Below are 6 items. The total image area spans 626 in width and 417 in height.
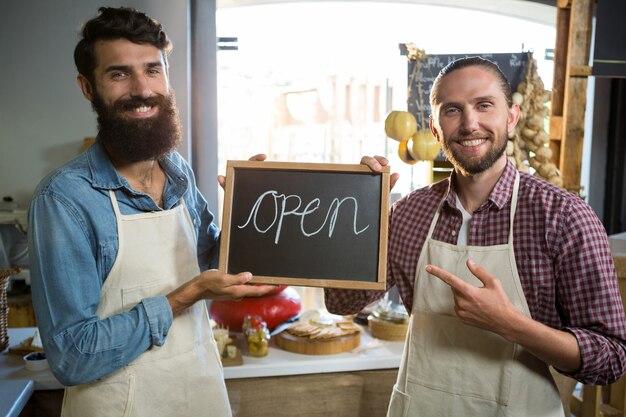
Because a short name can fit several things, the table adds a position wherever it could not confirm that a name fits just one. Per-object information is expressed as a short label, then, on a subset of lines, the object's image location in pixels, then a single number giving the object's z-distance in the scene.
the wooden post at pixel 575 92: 2.86
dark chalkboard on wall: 3.18
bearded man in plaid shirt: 1.44
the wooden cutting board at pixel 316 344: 2.50
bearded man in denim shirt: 1.41
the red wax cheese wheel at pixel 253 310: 2.67
